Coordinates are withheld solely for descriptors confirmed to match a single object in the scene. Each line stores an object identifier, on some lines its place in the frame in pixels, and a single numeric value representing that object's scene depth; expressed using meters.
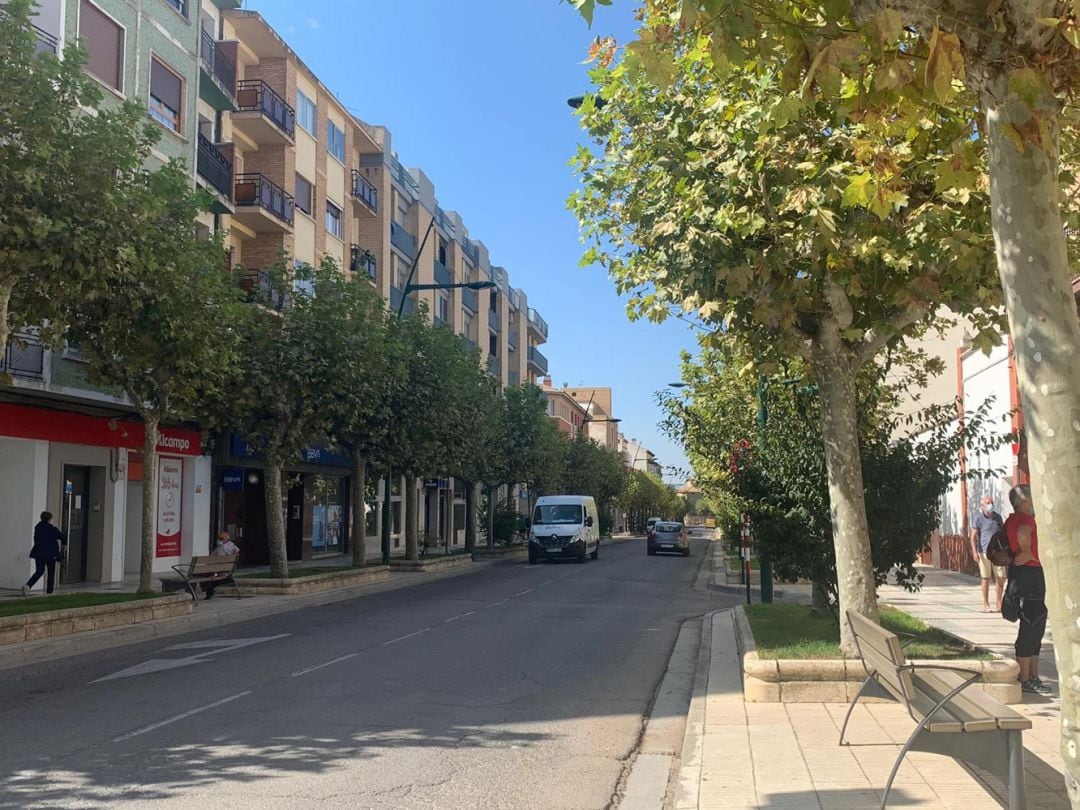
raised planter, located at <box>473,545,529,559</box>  38.56
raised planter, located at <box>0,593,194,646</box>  11.76
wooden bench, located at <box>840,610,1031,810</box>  4.66
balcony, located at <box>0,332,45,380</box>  17.75
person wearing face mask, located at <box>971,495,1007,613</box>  14.10
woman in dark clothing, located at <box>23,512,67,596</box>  17.82
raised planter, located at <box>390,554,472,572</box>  26.64
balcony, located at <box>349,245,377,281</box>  37.38
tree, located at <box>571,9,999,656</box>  7.71
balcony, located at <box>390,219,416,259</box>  43.19
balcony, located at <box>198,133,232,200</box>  25.88
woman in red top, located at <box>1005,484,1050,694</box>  8.17
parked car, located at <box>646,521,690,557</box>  43.72
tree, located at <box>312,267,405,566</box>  20.14
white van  34.69
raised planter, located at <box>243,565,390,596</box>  19.02
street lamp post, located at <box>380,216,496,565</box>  27.75
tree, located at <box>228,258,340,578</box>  19.42
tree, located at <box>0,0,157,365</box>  10.94
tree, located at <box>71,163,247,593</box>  13.00
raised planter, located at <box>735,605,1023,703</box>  8.01
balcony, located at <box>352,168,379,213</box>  38.38
